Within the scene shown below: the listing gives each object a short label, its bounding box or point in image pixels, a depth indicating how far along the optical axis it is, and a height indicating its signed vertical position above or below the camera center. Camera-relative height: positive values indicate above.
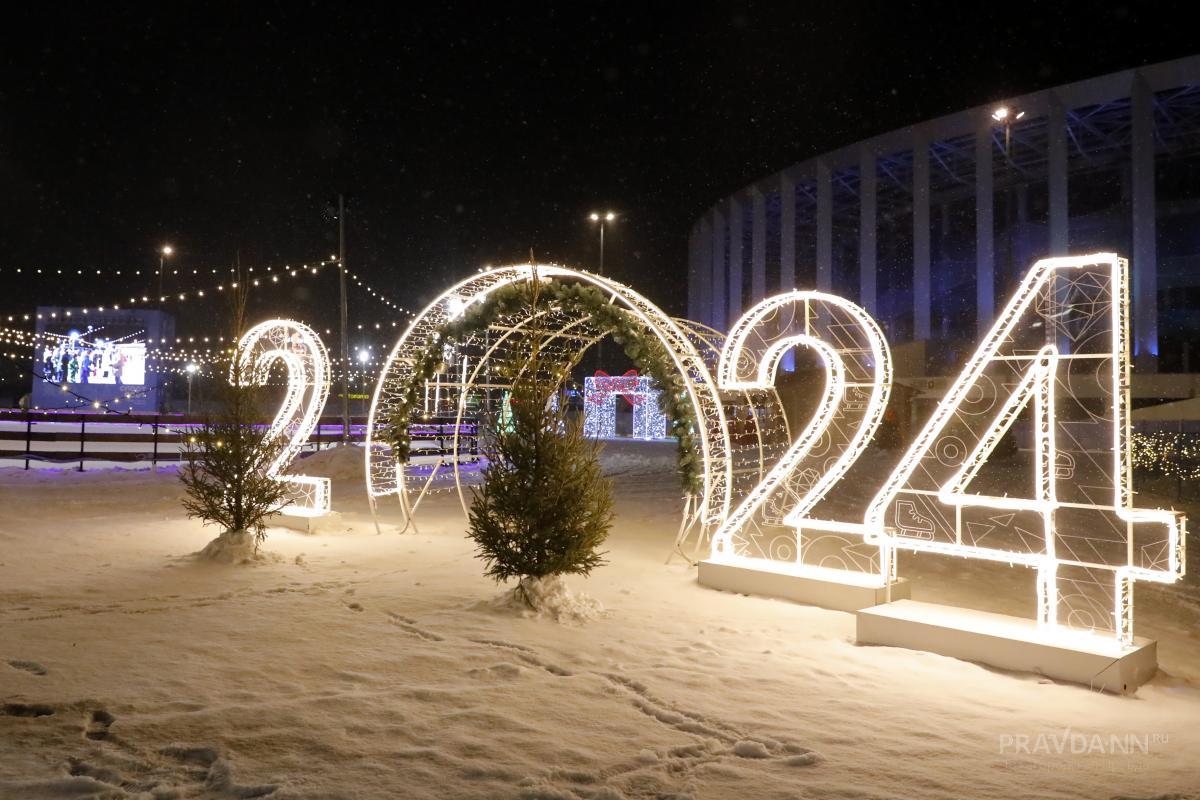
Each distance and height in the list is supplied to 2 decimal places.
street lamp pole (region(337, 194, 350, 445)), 17.80 +3.37
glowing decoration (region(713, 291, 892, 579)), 8.20 +0.36
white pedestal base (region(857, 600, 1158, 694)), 5.56 -1.46
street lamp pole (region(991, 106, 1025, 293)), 26.89 +9.36
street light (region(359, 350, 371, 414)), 24.75 +1.83
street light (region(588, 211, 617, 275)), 23.10 +5.86
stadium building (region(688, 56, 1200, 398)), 25.78 +8.36
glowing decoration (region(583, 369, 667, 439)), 37.34 +1.02
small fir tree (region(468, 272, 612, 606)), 7.19 -0.59
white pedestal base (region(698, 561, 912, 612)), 7.53 -1.42
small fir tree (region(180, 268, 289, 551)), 9.51 -0.46
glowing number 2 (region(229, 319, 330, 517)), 12.03 +0.50
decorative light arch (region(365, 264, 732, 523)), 9.52 +0.81
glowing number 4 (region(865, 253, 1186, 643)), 5.78 -0.18
